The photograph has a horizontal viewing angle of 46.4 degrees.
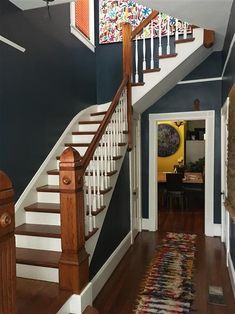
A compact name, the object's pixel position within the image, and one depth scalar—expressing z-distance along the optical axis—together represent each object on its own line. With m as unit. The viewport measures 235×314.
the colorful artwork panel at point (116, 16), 5.04
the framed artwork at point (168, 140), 8.48
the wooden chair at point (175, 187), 6.49
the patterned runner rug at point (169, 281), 2.68
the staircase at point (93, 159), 2.53
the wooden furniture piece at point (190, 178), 6.77
